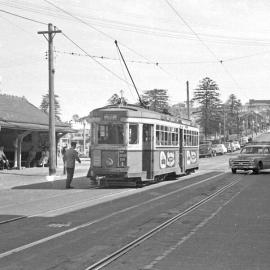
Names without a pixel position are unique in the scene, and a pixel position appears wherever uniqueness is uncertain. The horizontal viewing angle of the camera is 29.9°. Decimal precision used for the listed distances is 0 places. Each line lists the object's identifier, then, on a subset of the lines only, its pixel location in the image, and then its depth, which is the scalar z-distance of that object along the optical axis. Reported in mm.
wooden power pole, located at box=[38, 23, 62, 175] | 24355
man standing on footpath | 19234
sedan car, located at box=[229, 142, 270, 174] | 27547
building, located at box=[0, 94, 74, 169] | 28859
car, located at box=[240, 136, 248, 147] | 113688
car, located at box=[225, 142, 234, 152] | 80169
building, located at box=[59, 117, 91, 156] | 84450
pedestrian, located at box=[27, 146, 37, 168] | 31406
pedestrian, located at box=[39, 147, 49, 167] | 31881
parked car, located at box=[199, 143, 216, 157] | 62062
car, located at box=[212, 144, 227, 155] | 68375
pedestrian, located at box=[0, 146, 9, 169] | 27016
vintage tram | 18656
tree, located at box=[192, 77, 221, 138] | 100562
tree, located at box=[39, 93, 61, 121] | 128000
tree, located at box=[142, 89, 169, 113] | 110812
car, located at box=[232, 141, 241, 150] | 87438
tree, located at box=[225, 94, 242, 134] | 135625
